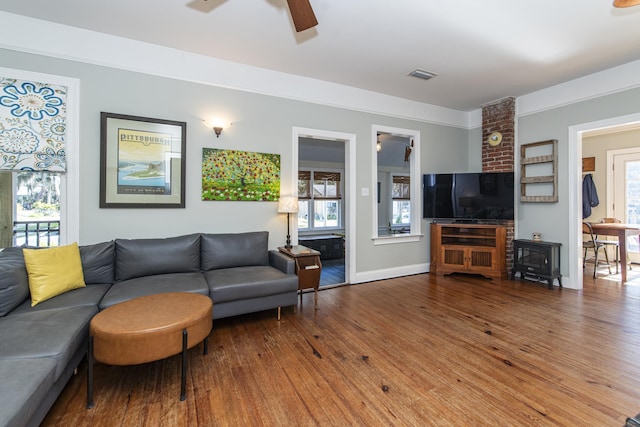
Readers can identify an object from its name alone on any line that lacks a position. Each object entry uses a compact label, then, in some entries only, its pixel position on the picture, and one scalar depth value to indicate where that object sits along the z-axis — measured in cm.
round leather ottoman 166
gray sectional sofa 135
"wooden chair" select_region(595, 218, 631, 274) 529
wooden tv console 447
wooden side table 315
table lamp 354
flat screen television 454
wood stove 411
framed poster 297
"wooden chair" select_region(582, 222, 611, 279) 466
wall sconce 340
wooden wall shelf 422
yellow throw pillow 210
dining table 437
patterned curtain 263
